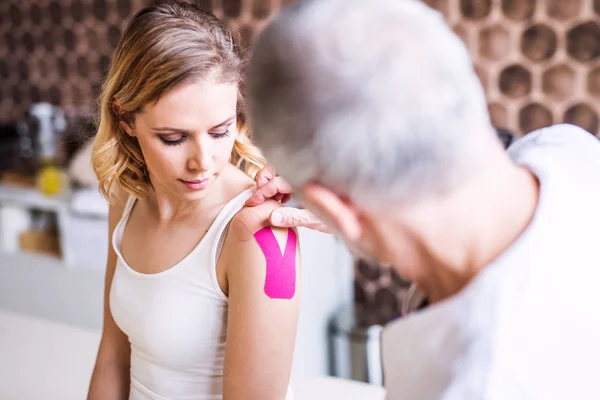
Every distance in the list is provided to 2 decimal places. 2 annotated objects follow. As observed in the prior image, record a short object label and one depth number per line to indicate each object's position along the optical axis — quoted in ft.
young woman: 3.25
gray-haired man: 1.95
